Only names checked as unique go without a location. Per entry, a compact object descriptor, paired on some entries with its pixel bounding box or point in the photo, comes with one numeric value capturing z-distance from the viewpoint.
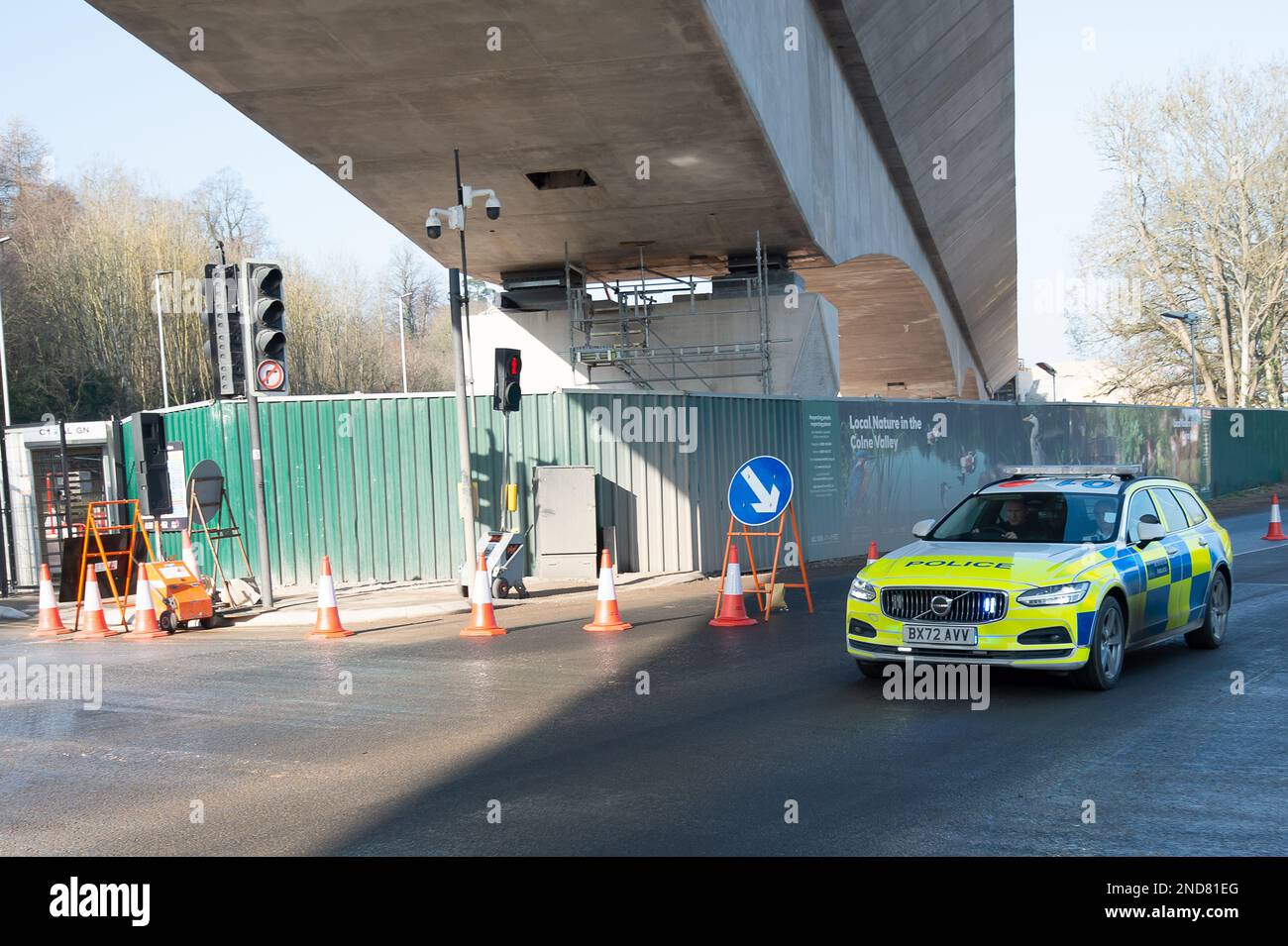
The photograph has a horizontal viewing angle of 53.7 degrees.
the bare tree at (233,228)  69.25
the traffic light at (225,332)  15.70
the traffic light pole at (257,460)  15.66
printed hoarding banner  22.08
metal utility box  18.38
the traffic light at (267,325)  15.64
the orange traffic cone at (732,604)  13.70
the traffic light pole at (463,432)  15.96
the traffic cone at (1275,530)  23.84
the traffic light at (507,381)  16.59
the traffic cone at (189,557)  15.56
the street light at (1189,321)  49.89
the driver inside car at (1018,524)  10.02
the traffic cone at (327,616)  13.88
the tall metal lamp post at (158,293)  49.75
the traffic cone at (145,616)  14.43
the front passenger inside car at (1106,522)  9.74
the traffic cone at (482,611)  13.56
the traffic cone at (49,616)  15.17
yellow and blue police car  8.76
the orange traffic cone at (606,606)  13.64
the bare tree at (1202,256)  50.22
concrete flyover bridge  15.42
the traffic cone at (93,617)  14.86
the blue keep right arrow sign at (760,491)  13.92
